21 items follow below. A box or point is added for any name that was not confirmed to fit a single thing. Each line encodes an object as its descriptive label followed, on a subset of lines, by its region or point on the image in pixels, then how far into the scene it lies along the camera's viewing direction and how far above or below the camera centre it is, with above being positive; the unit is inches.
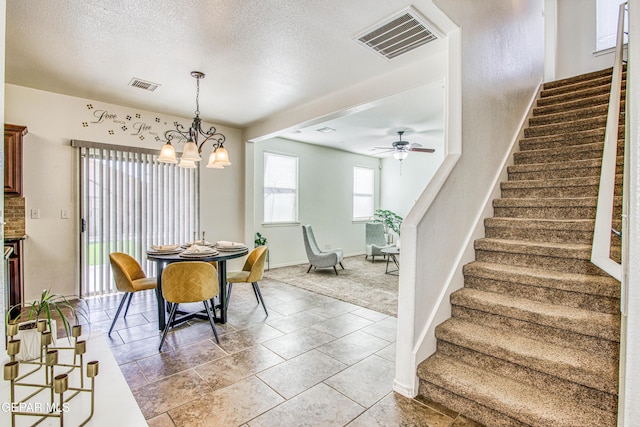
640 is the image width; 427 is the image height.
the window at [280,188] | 255.8 +15.1
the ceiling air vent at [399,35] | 100.0 +57.9
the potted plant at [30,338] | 48.7 -20.4
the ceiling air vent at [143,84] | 142.9 +55.1
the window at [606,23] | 199.9 +117.8
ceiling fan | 232.3 +43.2
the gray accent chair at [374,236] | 281.7 -25.5
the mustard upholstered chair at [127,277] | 122.5 -29.2
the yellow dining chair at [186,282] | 111.0 -26.9
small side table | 239.5 -34.7
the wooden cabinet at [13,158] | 133.3 +19.3
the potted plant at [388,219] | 302.4 -12.4
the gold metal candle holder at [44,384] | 33.4 -23.2
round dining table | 120.4 -25.9
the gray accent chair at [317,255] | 231.9 -35.3
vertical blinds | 167.6 -0.5
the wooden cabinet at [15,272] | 129.3 -28.1
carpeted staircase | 67.1 -25.8
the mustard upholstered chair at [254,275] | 139.5 -30.9
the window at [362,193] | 329.7 +14.9
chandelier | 126.0 +20.9
